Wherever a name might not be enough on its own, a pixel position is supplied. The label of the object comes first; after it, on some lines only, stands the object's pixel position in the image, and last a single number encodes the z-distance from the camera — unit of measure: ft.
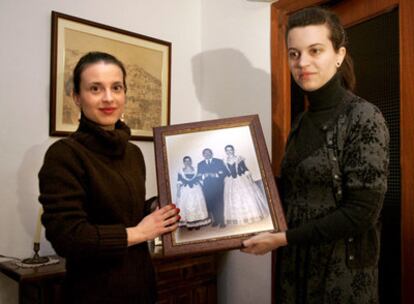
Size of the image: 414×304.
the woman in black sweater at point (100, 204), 3.69
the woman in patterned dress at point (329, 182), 3.93
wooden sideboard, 5.64
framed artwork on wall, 7.02
